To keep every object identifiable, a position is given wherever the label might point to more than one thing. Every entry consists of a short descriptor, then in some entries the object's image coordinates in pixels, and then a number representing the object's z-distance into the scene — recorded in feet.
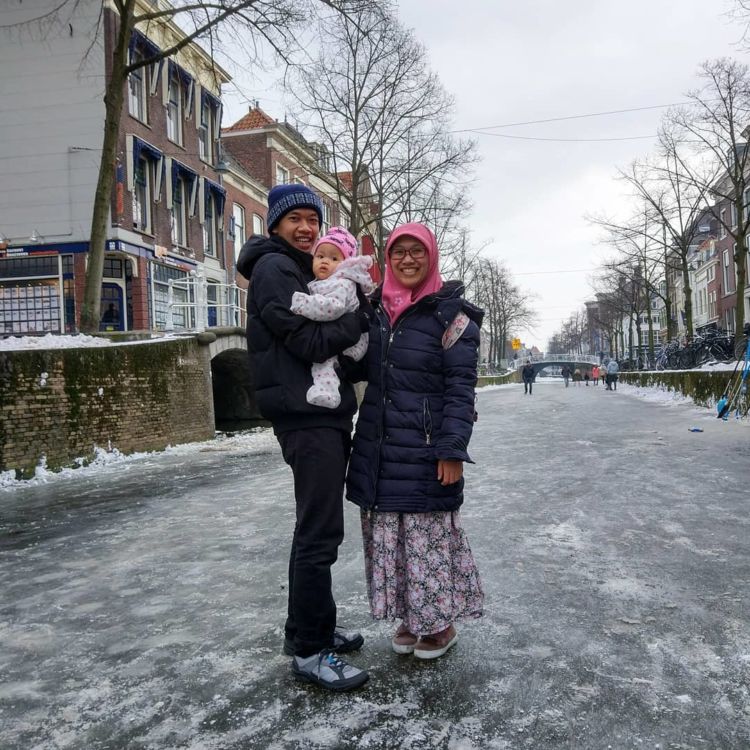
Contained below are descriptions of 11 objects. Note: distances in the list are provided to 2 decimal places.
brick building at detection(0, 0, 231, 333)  65.05
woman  9.11
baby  8.51
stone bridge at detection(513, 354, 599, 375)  282.11
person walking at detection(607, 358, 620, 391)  120.06
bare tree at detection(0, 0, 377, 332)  41.24
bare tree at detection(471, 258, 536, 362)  179.21
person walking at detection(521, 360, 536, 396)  117.70
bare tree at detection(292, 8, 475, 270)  66.03
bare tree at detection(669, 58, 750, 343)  65.92
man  8.59
